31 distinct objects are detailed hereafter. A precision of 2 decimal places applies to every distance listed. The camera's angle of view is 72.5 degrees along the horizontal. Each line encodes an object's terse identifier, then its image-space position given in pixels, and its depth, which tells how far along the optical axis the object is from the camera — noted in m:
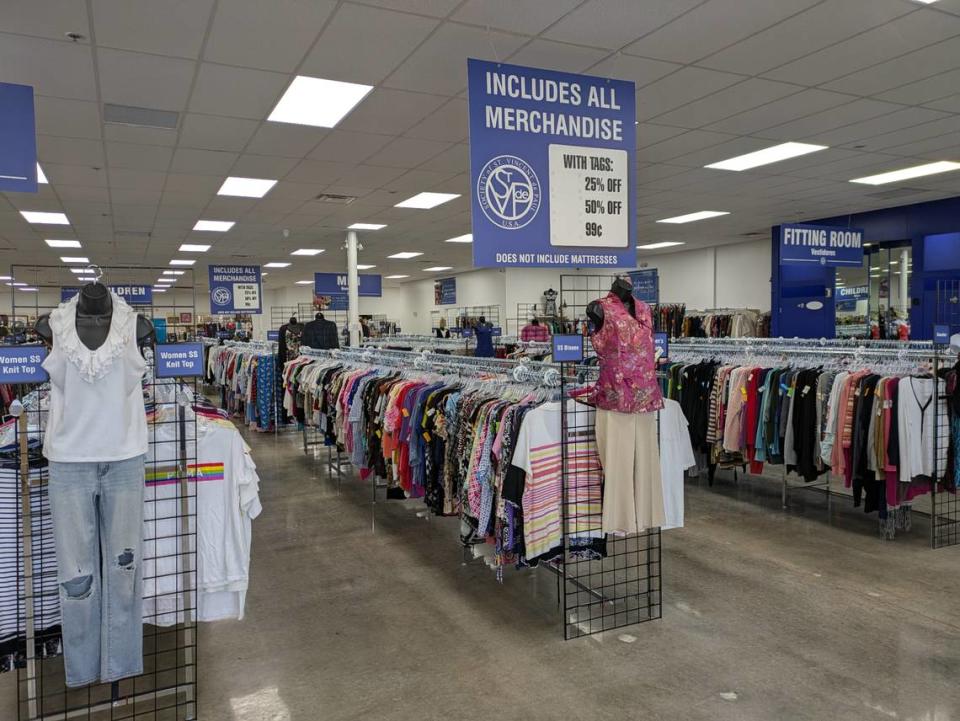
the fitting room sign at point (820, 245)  7.90
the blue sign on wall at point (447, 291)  20.40
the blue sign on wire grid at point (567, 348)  3.28
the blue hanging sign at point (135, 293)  7.01
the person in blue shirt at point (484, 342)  10.46
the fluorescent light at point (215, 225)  10.76
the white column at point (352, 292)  10.65
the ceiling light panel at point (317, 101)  4.94
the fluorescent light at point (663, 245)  15.43
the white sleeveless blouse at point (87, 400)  2.47
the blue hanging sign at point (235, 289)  13.59
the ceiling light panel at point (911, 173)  8.23
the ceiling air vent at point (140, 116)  5.27
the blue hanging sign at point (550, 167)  3.30
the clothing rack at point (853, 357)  4.85
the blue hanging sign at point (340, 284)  13.84
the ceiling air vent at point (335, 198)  8.91
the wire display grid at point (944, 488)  4.67
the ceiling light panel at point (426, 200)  9.12
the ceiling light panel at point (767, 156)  7.14
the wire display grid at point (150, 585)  2.66
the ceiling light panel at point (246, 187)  7.95
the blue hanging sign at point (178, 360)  2.72
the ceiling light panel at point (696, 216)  11.30
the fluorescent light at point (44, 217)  9.52
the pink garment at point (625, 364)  3.35
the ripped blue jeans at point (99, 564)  2.48
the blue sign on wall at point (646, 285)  11.86
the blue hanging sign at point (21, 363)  2.44
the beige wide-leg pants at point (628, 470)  3.39
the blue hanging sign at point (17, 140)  3.38
